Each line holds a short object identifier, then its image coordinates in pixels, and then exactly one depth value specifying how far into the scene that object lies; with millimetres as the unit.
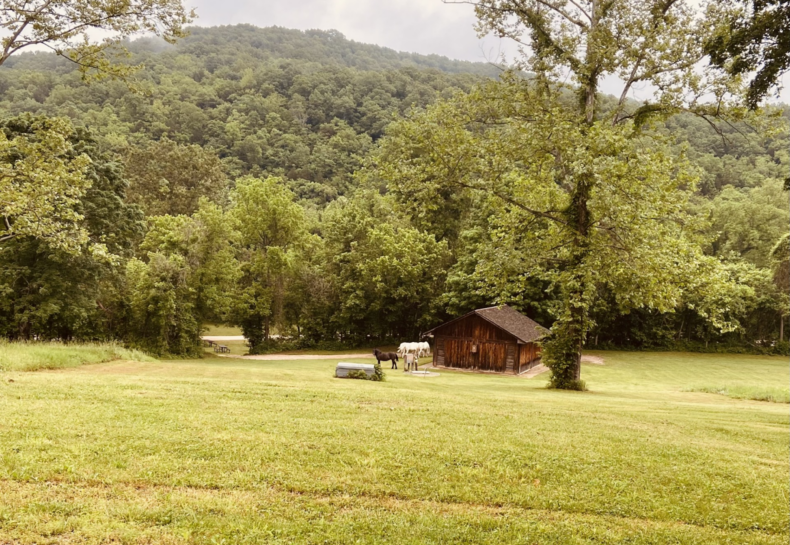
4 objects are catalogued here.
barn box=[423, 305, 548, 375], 37938
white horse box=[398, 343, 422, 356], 37162
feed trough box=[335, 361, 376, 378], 21438
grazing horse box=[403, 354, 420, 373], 32806
